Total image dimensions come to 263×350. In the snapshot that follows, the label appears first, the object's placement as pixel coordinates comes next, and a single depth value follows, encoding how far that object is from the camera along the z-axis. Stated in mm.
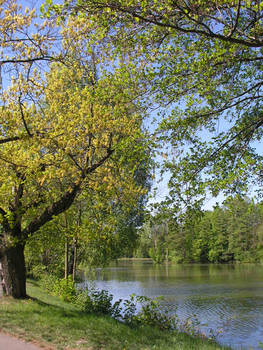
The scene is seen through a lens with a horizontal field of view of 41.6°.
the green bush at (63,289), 14055
